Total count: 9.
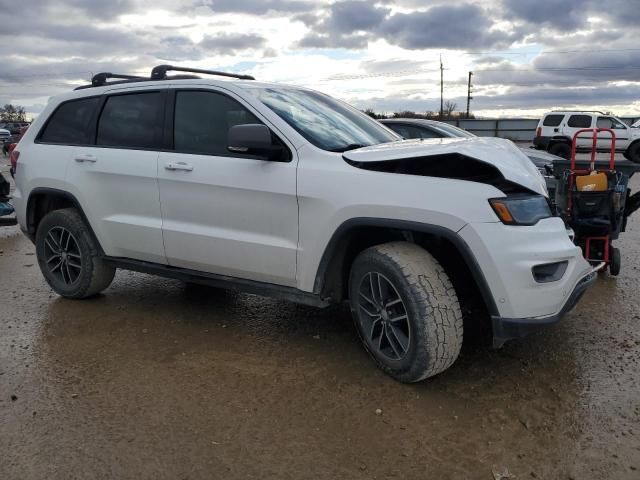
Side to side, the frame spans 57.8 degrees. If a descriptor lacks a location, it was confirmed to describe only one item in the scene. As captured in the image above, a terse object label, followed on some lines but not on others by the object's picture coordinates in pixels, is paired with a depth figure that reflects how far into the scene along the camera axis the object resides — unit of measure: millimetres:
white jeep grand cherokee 3016
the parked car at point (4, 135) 29031
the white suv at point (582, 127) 21125
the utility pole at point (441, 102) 56462
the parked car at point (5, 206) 8273
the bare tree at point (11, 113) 65875
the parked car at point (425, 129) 8719
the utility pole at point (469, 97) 62625
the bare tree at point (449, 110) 58500
